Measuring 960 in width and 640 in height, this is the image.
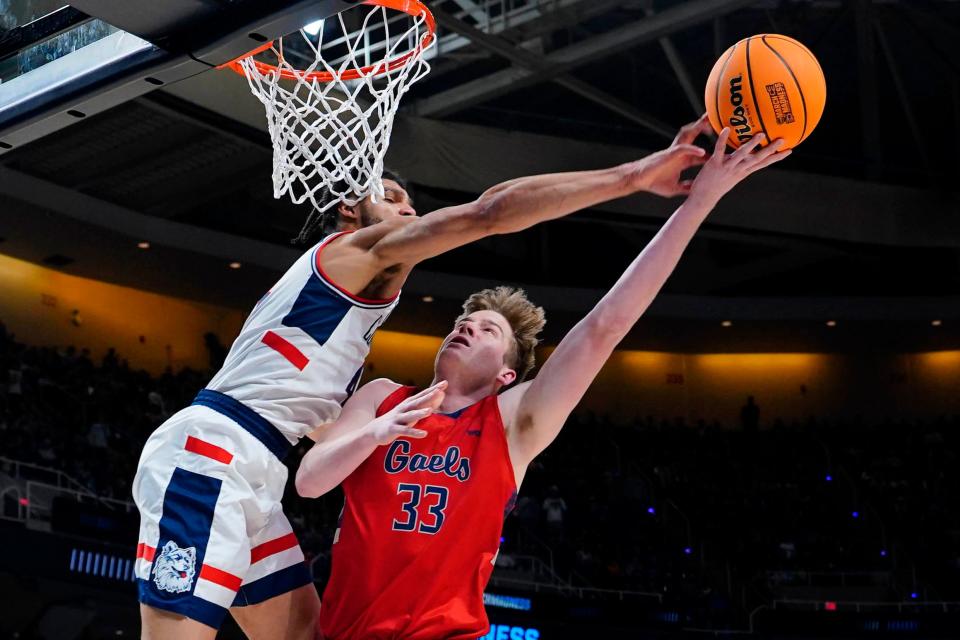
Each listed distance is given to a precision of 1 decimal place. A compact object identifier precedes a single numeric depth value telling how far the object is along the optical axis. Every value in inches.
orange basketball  133.0
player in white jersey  130.8
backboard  124.2
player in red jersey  128.4
